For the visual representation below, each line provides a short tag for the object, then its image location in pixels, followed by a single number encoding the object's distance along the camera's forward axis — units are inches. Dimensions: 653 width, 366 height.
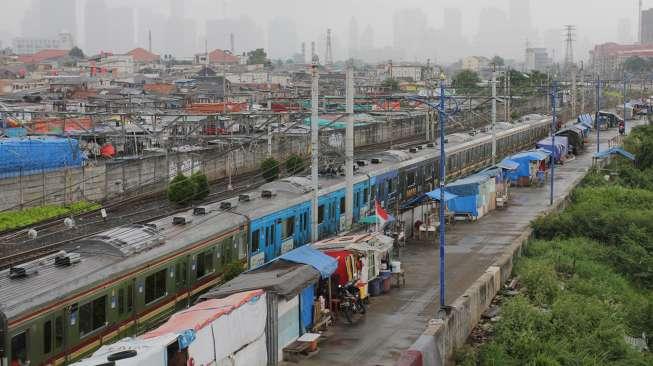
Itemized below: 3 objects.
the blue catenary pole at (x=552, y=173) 1371.8
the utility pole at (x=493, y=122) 1611.0
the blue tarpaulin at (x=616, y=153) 1902.1
